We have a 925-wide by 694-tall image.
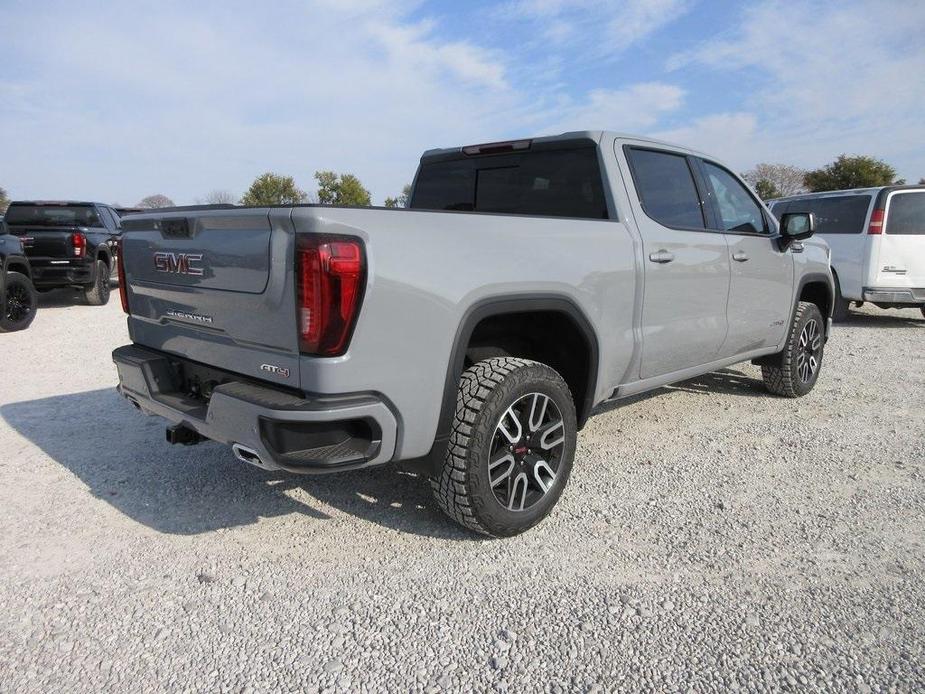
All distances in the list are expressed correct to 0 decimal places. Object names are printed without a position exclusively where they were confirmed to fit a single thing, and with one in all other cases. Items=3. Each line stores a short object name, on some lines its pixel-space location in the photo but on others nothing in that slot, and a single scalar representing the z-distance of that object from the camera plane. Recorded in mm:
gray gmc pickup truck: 2367
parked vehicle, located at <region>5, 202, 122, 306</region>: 10617
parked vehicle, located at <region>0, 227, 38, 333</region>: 8469
